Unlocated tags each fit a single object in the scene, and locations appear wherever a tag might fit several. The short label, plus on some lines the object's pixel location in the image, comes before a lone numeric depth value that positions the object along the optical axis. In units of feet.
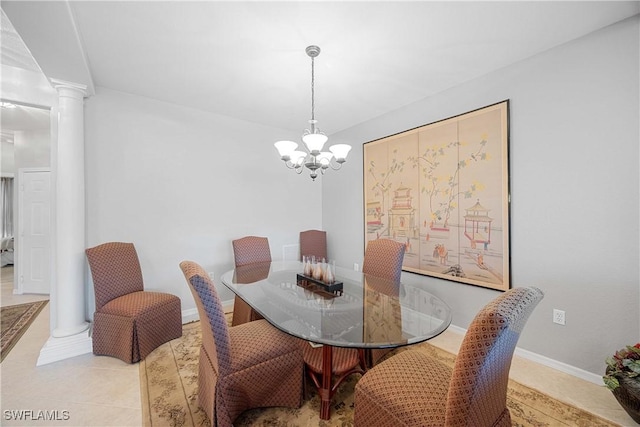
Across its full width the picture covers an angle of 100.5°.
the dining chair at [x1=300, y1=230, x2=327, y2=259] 14.08
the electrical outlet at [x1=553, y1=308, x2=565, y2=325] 7.10
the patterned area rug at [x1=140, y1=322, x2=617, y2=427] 5.38
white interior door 14.01
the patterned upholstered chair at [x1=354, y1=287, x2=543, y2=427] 3.16
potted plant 5.16
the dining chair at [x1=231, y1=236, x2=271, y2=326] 9.23
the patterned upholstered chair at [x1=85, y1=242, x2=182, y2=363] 7.53
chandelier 6.86
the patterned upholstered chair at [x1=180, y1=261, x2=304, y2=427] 4.71
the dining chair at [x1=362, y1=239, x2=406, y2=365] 8.39
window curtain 20.24
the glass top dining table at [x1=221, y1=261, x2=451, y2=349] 4.75
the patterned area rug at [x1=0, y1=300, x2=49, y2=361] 8.59
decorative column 8.07
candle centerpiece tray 7.12
